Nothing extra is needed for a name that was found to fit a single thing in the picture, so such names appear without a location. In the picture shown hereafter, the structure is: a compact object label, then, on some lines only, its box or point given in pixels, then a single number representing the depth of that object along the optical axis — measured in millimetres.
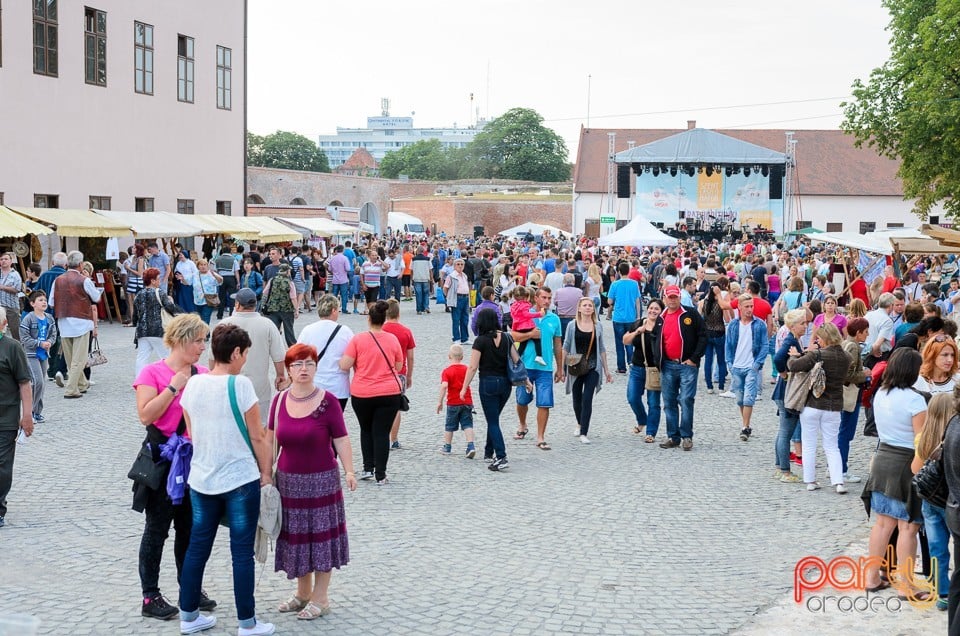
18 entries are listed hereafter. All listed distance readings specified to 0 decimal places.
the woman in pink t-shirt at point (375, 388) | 9000
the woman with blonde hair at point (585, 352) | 10797
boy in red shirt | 10188
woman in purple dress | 5652
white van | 69500
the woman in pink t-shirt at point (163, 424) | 5598
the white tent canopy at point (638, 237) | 28734
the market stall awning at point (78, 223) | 21039
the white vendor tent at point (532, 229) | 56844
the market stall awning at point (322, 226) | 34781
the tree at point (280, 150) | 105569
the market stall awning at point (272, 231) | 29258
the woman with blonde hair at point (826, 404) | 8672
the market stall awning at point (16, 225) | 18281
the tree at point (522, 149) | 101625
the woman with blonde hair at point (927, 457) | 5670
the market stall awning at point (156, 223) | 23422
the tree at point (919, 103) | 32875
